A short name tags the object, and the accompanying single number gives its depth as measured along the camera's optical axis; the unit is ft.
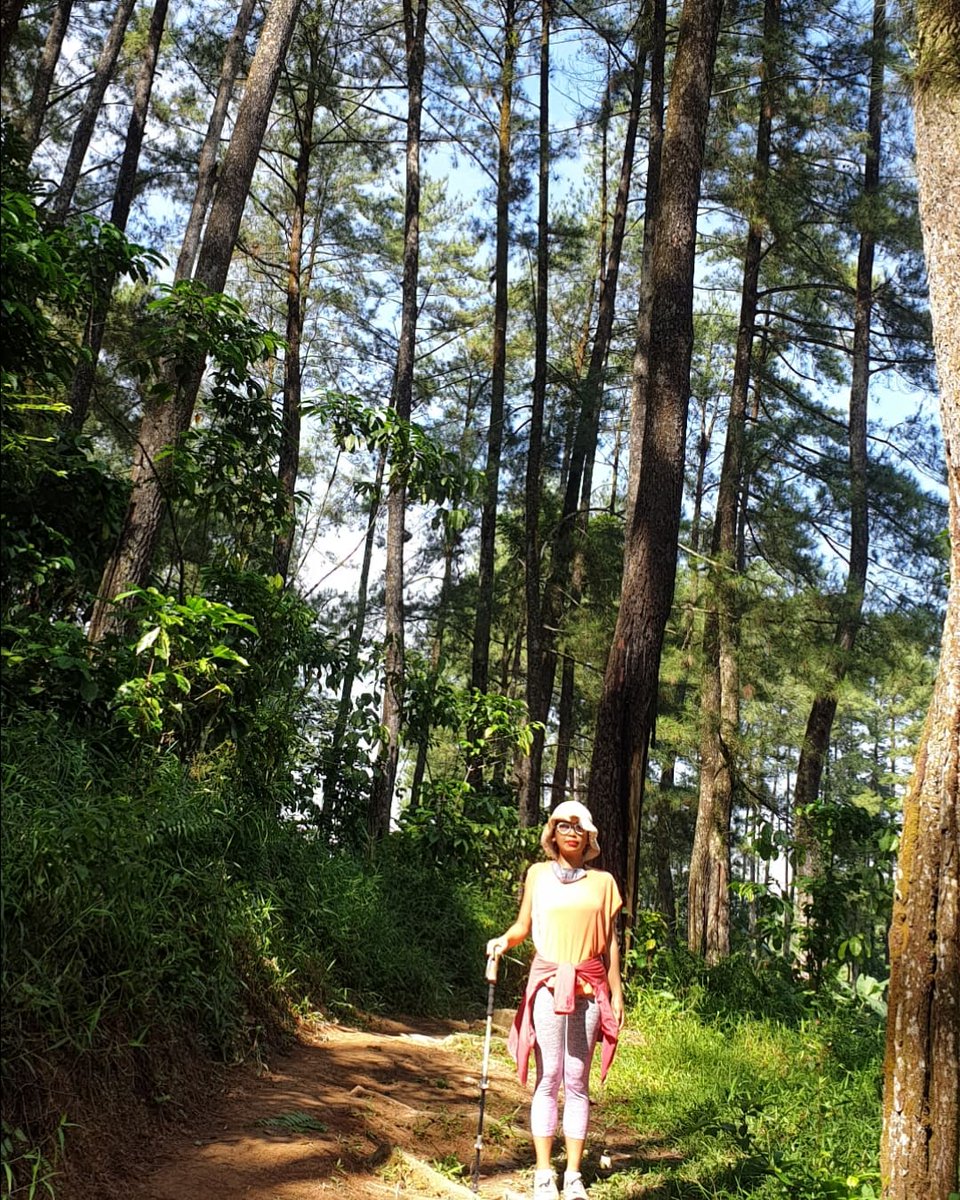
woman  13.32
